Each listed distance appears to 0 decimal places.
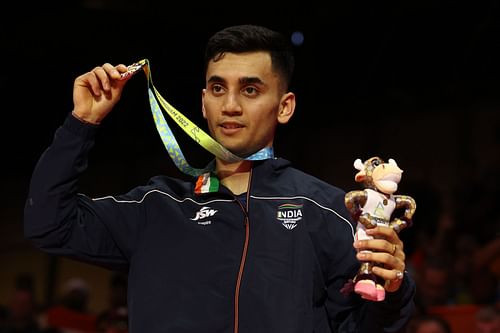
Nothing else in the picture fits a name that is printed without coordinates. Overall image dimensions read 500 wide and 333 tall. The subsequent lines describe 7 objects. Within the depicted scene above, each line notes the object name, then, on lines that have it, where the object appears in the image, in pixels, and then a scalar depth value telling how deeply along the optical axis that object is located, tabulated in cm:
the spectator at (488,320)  883
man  470
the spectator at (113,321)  996
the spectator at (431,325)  864
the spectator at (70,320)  1326
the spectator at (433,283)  1052
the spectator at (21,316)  1331
